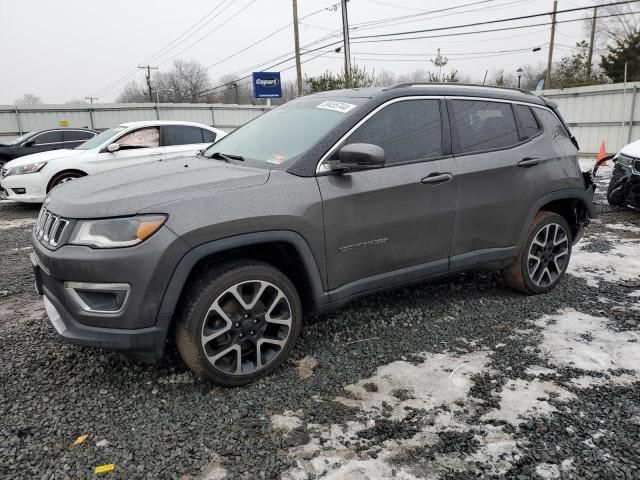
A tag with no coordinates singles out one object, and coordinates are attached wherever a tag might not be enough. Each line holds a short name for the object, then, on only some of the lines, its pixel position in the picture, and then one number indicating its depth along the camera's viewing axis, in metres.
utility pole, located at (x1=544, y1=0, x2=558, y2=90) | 35.41
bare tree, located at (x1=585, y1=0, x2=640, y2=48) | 41.04
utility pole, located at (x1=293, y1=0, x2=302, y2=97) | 25.23
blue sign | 27.48
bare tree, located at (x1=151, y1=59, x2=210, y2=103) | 66.82
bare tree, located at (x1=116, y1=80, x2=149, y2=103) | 72.06
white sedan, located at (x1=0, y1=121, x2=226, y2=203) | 8.56
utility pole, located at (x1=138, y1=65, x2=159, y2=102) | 64.21
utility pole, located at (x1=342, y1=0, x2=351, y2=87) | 19.37
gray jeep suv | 2.58
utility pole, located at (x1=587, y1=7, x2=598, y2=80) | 39.78
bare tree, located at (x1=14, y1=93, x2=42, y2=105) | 82.31
